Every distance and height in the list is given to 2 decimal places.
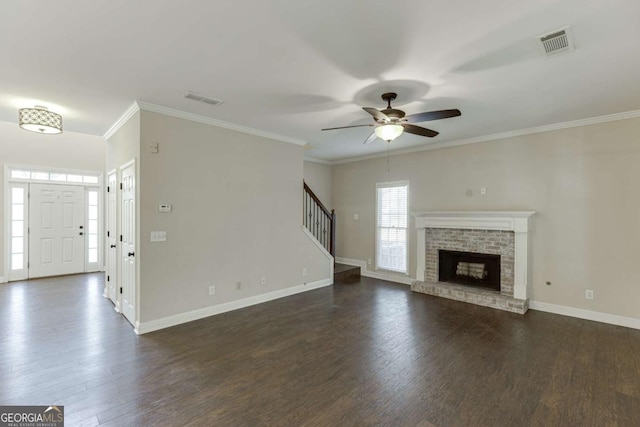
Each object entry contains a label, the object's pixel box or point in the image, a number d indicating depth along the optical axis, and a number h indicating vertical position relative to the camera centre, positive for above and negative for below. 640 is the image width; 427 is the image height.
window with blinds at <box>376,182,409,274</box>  6.55 -0.30
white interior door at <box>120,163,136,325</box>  3.93 -0.40
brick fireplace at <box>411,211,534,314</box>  4.81 -0.75
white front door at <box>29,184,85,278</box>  6.62 -0.40
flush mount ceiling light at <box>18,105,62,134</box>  3.76 +1.21
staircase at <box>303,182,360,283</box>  6.73 -0.40
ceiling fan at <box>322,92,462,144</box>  3.09 +1.03
